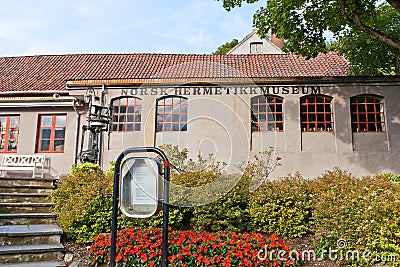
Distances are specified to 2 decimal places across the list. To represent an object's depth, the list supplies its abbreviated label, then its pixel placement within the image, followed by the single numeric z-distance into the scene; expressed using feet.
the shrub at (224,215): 20.08
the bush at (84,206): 19.25
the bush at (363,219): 16.69
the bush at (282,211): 20.35
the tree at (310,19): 30.63
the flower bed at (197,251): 16.12
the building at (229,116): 37.24
